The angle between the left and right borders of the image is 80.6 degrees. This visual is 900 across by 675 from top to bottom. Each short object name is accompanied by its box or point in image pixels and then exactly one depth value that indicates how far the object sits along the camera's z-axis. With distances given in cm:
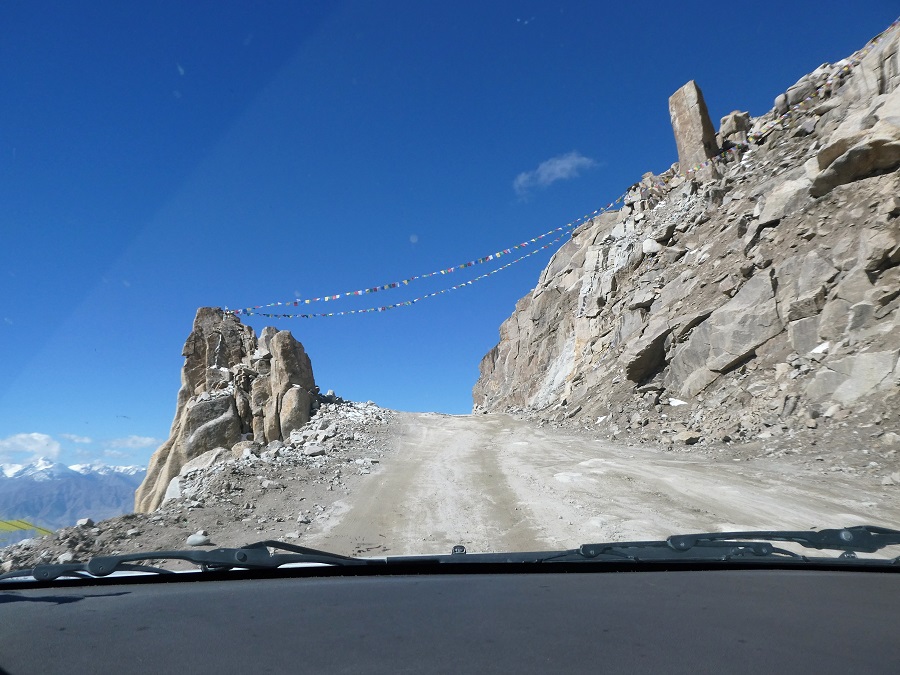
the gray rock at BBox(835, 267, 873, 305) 1462
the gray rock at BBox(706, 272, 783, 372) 1730
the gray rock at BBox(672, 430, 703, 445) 1531
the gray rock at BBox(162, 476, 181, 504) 1596
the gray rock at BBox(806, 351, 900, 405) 1262
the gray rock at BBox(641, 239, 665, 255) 2769
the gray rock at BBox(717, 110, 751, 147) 3072
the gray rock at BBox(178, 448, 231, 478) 2071
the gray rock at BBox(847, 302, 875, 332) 1412
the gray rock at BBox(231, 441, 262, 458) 1753
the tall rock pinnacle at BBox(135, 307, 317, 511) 2094
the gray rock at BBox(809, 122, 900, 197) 1567
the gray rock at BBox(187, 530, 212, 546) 826
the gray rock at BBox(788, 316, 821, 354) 1534
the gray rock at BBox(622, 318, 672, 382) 2139
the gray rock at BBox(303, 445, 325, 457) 1522
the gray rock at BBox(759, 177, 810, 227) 1878
